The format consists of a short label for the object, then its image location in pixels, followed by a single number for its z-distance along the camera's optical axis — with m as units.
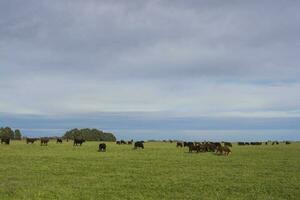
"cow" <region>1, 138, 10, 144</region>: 81.72
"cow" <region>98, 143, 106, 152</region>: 62.01
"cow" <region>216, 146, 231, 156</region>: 53.53
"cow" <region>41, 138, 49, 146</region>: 81.74
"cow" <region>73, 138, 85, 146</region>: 82.28
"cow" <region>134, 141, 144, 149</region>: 71.06
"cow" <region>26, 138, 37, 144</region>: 88.66
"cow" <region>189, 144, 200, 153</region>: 58.46
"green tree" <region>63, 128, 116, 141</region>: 159.85
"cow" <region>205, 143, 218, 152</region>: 58.94
